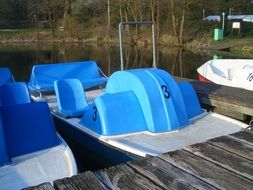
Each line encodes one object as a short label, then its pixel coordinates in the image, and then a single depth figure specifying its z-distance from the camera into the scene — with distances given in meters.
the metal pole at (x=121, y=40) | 6.82
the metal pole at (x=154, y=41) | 7.02
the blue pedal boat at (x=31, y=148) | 4.20
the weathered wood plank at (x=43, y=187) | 2.23
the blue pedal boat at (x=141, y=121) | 5.12
